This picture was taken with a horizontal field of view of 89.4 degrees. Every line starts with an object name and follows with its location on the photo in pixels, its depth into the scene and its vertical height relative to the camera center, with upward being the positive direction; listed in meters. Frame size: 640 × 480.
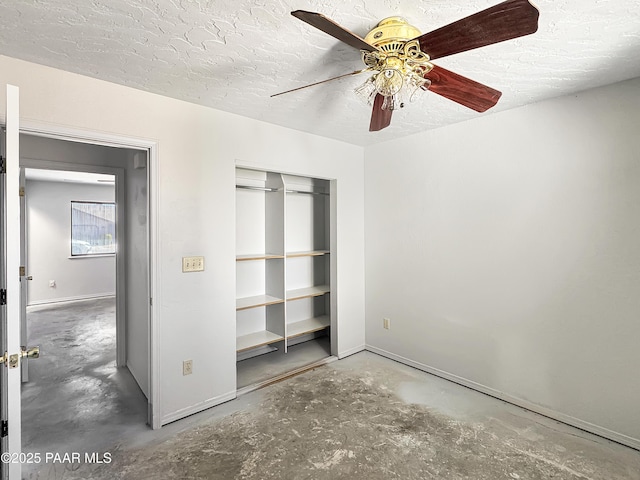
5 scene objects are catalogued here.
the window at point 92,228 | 6.85 +0.24
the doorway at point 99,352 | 2.38 -1.34
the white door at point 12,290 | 1.23 -0.20
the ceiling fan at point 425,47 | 1.13 +0.79
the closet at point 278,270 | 3.37 -0.38
